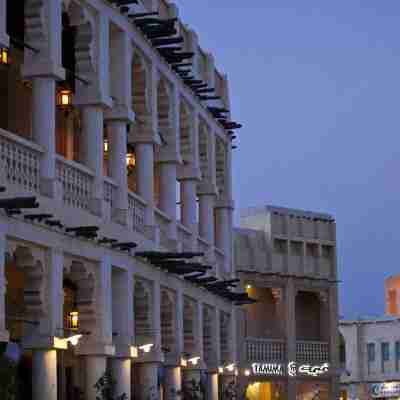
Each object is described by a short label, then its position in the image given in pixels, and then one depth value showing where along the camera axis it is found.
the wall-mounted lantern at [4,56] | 26.80
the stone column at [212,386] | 38.25
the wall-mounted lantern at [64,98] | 30.03
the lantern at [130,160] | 36.24
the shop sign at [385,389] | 73.94
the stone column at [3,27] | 22.58
